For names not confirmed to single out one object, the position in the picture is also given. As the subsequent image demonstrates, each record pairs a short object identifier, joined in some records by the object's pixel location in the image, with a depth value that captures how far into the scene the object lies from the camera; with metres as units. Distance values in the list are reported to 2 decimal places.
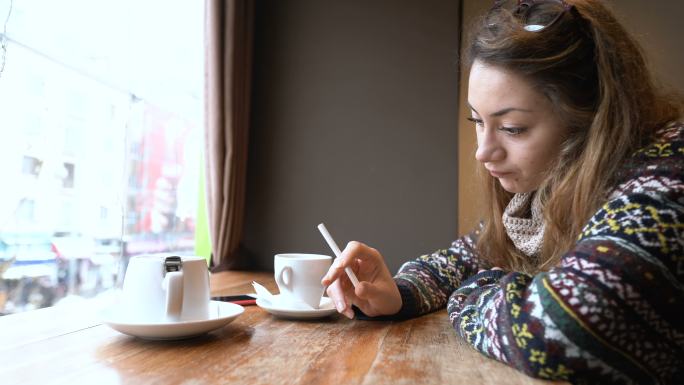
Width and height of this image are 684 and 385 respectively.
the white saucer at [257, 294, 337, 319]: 0.87
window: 1.22
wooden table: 0.56
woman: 0.60
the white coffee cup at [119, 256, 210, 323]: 0.68
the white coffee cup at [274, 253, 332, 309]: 0.90
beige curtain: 1.85
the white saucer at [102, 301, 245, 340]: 0.66
